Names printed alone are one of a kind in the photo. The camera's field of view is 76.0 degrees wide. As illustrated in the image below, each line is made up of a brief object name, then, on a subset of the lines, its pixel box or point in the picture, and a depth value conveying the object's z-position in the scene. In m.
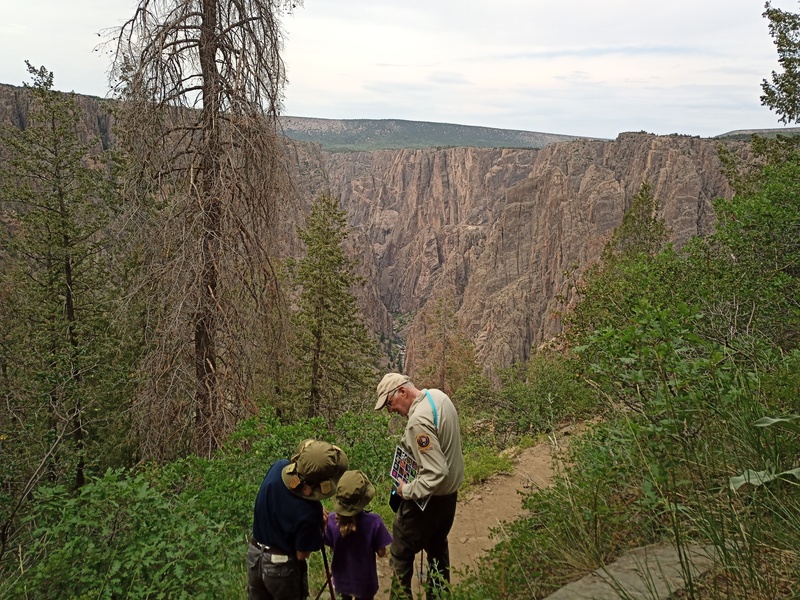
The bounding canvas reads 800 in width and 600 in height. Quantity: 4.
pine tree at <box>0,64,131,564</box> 11.67
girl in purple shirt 3.10
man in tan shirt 3.14
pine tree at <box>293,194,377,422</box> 16.00
